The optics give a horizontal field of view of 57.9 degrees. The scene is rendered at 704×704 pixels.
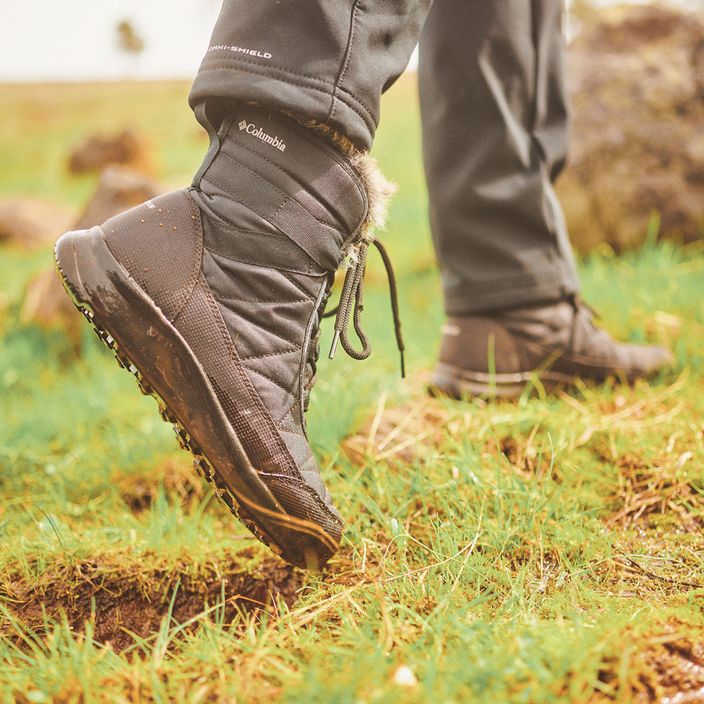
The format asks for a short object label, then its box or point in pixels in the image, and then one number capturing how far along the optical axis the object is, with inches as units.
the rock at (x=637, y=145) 138.9
